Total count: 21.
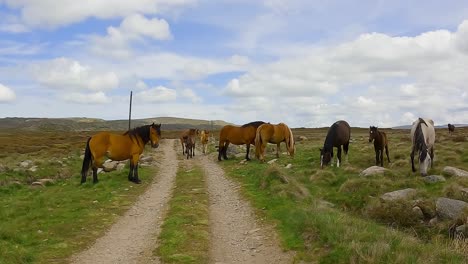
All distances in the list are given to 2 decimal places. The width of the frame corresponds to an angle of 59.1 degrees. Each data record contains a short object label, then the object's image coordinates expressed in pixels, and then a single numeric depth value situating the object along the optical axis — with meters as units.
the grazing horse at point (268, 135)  24.58
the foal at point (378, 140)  22.11
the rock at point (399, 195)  14.03
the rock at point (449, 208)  12.23
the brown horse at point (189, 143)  32.00
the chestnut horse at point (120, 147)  18.41
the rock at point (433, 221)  12.38
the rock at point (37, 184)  20.48
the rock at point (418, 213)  12.95
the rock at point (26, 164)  28.25
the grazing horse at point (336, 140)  22.20
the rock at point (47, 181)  20.56
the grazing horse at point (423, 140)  18.20
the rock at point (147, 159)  27.77
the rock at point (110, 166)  23.46
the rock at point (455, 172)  17.36
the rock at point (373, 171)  18.19
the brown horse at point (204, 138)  35.03
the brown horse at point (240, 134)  26.38
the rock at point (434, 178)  16.63
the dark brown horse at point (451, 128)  58.12
